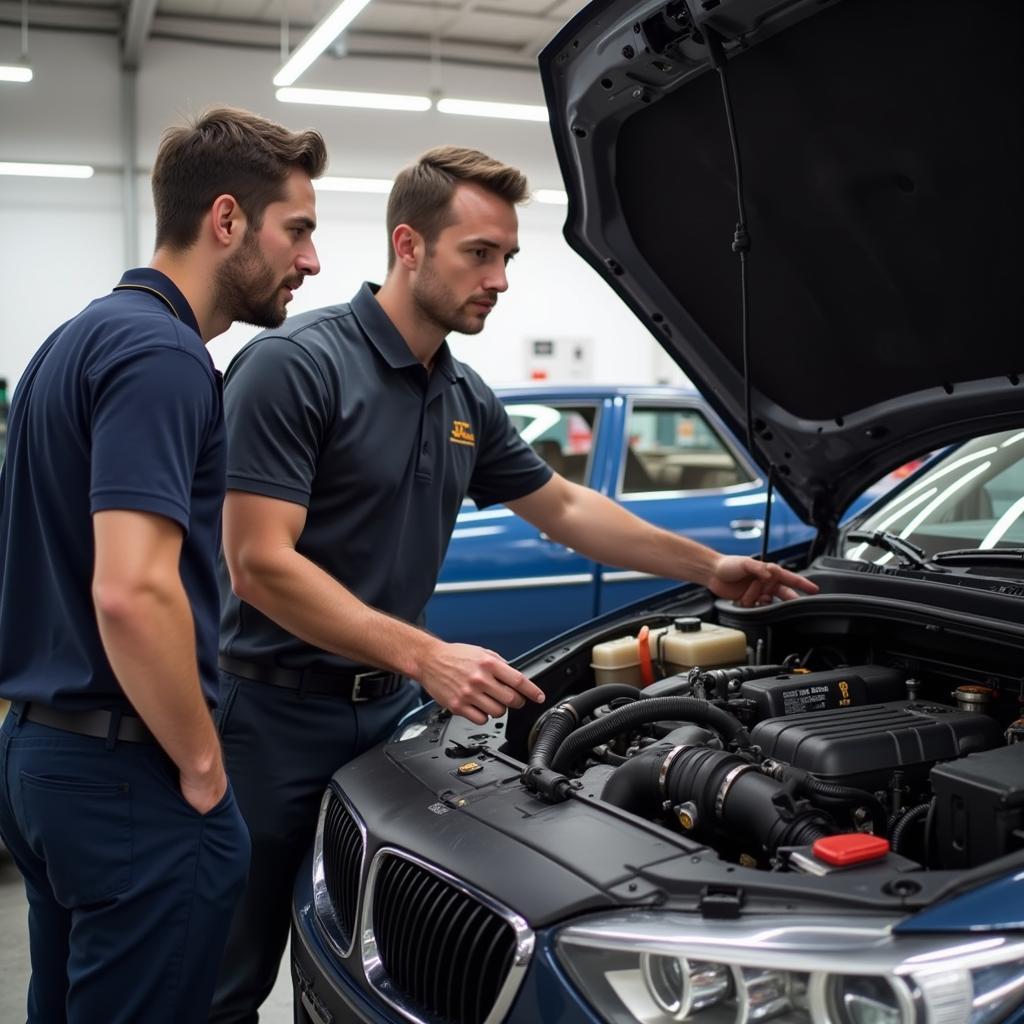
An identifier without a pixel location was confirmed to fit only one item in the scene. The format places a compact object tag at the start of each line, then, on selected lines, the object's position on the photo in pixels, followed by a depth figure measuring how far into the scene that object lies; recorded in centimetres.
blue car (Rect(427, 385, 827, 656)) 448
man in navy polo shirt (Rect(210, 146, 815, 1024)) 208
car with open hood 137
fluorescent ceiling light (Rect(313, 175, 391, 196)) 1023
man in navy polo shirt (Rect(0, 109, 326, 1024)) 155
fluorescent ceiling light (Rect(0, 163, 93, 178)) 964
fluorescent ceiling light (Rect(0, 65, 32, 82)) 811
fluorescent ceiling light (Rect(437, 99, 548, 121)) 870
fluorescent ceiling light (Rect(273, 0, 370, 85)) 687
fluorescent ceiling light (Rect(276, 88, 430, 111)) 827
